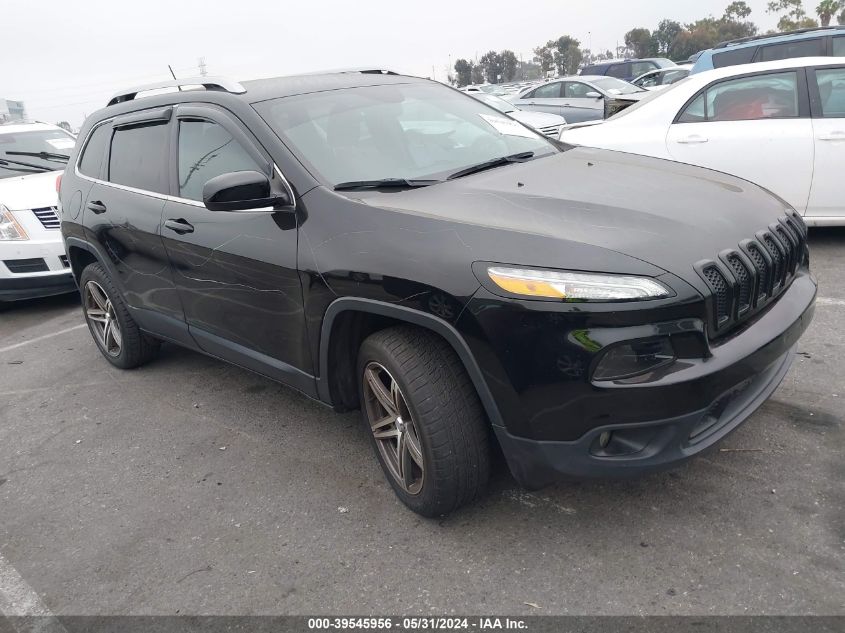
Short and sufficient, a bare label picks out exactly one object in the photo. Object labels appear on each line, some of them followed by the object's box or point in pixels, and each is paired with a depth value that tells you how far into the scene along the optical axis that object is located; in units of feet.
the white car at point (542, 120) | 31.55
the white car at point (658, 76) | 60.85
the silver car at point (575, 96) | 42.70
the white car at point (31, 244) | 20.81
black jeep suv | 7.22
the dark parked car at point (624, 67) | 70.18
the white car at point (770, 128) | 17.94
